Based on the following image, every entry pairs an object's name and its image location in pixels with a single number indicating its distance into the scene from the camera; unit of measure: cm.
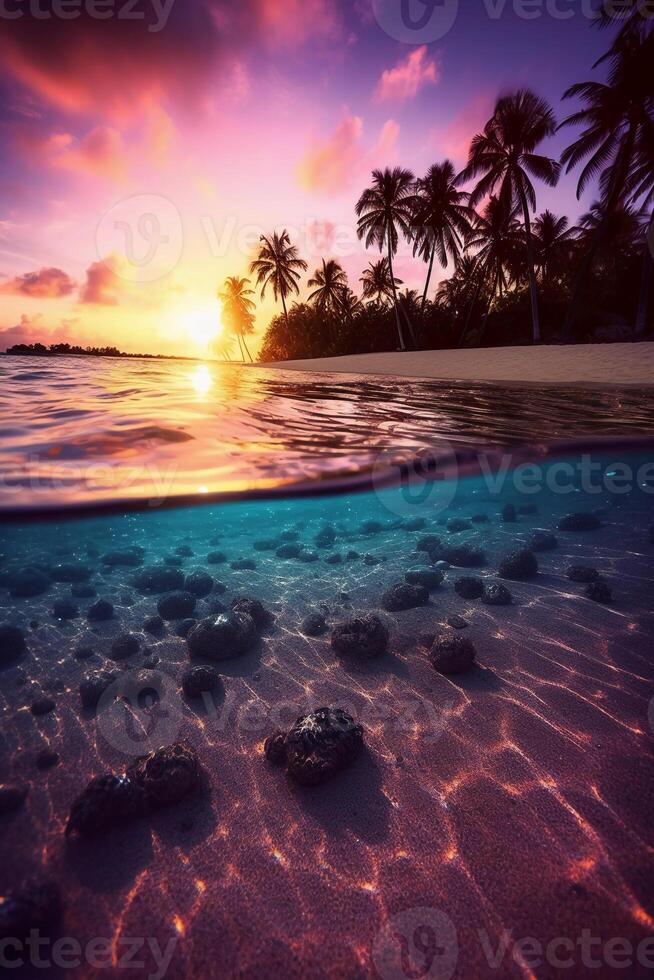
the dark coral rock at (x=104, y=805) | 312
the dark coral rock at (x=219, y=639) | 553
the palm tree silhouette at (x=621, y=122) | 1853
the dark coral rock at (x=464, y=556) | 895
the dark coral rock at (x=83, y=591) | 833
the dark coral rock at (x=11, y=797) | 334
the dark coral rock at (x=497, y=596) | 654
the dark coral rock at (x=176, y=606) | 706
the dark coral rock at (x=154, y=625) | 654
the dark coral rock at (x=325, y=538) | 1226
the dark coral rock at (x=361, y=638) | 521
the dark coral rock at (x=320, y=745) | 334
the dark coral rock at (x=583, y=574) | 711
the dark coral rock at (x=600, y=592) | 632
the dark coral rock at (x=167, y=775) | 332
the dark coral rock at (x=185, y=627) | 634
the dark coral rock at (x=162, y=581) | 870
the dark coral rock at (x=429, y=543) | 959
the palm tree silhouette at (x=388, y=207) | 3064
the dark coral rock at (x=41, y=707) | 451
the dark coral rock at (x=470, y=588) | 692
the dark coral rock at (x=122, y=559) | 1147
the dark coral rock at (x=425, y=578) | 748
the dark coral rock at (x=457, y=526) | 1306
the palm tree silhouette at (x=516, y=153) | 2358
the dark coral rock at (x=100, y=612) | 713
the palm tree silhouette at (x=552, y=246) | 3042
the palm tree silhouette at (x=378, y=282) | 3747
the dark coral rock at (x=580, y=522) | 1071
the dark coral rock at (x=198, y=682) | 474
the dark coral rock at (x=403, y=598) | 672
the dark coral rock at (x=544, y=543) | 938
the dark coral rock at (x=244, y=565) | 996
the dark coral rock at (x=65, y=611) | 718
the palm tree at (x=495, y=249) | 2888
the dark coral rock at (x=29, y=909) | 242
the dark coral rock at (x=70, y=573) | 980
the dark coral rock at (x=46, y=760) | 380
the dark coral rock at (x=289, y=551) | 1078
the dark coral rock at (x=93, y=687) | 469
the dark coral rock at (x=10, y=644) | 577
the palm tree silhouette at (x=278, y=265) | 4453
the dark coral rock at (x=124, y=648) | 577
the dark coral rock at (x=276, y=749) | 366
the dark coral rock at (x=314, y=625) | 608
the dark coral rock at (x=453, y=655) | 472
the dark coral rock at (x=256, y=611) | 641
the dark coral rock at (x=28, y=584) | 846
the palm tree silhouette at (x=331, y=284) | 4131
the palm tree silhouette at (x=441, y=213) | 2956
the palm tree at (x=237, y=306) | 5656
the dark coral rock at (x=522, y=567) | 758
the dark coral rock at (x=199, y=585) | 845
